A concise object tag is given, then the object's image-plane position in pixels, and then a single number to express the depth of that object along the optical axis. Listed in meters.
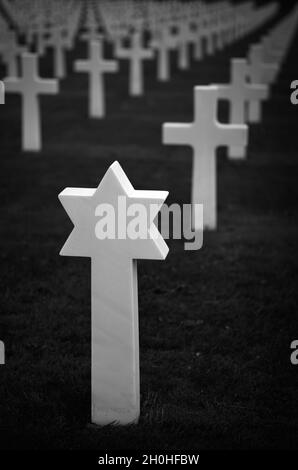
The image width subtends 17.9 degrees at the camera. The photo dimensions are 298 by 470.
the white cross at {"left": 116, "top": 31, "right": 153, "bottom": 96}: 16.64
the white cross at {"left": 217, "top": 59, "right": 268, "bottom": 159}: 10.61
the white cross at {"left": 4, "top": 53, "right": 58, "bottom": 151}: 11.17
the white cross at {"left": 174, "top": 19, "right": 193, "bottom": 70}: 21.70
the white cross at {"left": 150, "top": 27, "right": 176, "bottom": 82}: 19.41
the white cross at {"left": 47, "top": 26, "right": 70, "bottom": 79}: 18.86
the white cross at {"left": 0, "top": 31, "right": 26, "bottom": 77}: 15.77
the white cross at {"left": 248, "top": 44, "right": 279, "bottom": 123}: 12.79
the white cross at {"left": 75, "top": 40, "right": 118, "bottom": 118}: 13.91
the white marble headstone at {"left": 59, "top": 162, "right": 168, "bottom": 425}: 3.94
